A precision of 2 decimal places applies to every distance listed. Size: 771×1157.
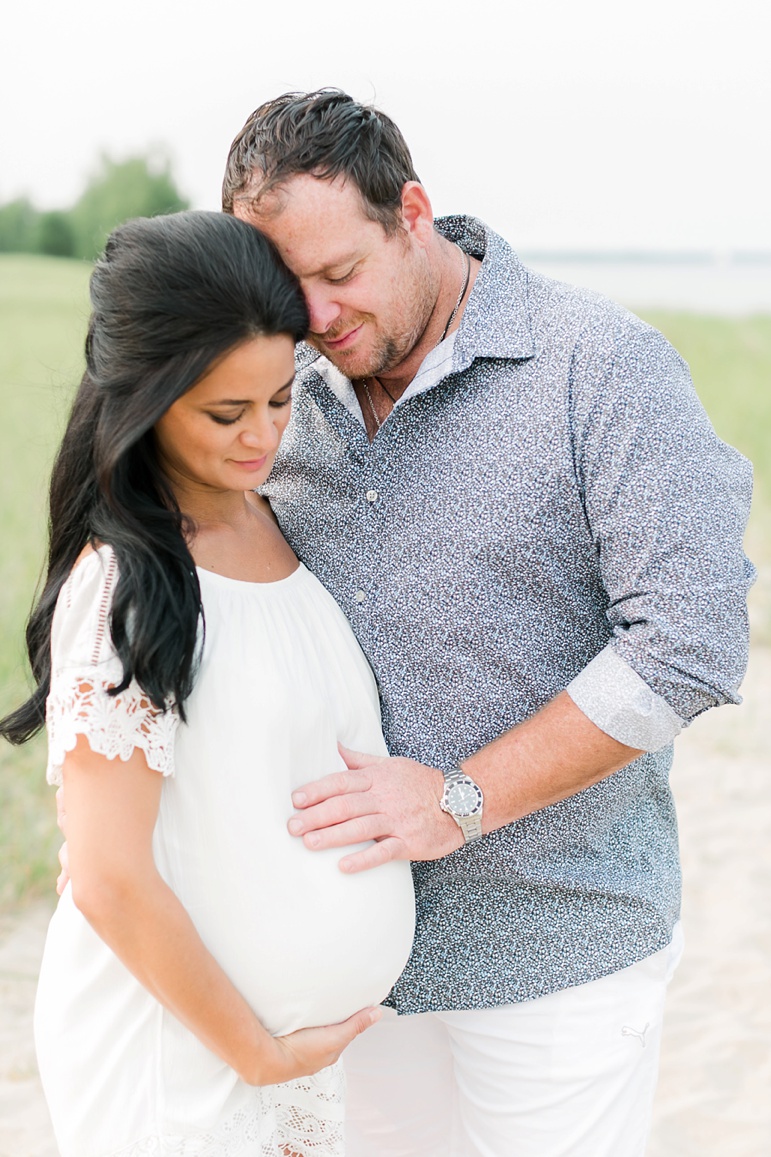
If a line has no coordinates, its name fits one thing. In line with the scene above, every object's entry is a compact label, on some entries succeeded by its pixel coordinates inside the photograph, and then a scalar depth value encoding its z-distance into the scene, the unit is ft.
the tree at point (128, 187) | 210.79
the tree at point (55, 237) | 182.39
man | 6.09
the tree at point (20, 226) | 179.52
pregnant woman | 5.31
